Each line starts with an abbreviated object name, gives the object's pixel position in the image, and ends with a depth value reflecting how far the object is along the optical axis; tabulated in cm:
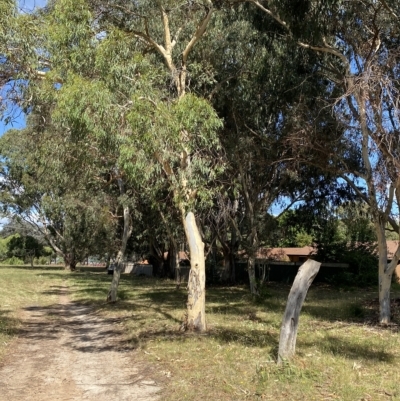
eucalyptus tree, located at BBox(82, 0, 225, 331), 999
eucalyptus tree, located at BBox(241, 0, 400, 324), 1146
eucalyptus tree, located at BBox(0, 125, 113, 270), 1444
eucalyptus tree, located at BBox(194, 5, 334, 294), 1525
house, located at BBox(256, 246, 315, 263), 4069
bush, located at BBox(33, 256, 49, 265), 8701
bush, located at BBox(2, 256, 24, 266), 7388
